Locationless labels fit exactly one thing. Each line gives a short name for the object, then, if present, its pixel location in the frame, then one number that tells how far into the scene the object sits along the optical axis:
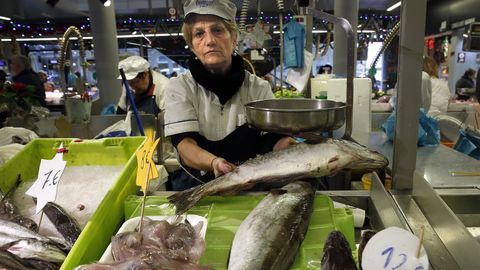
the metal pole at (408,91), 1.32
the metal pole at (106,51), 8.43
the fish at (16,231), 0.99
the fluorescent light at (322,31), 10.08
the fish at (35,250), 0.90
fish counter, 0.89
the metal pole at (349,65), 1.62
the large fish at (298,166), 1.31
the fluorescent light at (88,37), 10.18
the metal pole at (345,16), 7.24
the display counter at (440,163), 1.74
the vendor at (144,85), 4.02
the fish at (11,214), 1.09
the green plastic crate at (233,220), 0.98
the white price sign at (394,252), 0.76
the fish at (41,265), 0.88
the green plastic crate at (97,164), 1.02
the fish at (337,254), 0.82
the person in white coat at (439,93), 5.02
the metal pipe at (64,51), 3.61
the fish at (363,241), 0.88
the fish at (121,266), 0.75
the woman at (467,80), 8.55
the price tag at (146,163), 1.08
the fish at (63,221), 1.06
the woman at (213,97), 1.75
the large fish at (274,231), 0.92
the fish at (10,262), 0.85
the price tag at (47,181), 1.06
